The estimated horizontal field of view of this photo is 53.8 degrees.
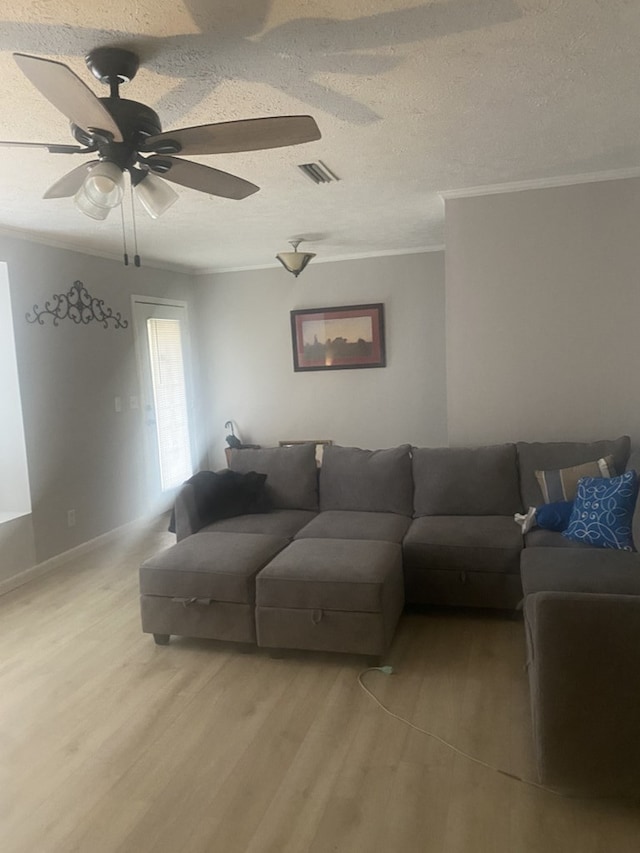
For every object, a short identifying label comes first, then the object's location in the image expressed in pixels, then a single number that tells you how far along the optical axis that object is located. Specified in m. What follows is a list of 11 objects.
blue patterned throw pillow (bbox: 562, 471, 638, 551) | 3.02
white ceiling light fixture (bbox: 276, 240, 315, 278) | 5.26
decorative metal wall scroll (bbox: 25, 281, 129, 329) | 4.50
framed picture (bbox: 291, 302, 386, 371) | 6.14
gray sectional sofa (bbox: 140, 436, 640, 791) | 1.88
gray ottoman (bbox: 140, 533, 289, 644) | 3.05
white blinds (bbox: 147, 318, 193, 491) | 5.89
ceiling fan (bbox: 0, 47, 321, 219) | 1.84
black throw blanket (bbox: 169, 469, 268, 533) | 3.79
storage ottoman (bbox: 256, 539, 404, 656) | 2.85
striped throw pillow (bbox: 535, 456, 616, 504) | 3.38
